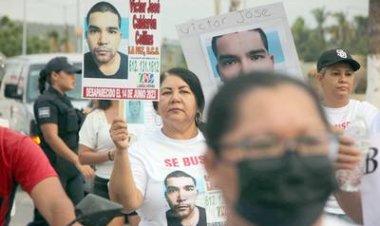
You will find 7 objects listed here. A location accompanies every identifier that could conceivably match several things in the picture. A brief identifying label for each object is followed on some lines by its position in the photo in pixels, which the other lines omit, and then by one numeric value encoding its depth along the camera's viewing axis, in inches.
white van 617.9
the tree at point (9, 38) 2491.4
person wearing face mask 80.6
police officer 397.1
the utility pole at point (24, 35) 1985.2
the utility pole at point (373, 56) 512.4
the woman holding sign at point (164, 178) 210.1
